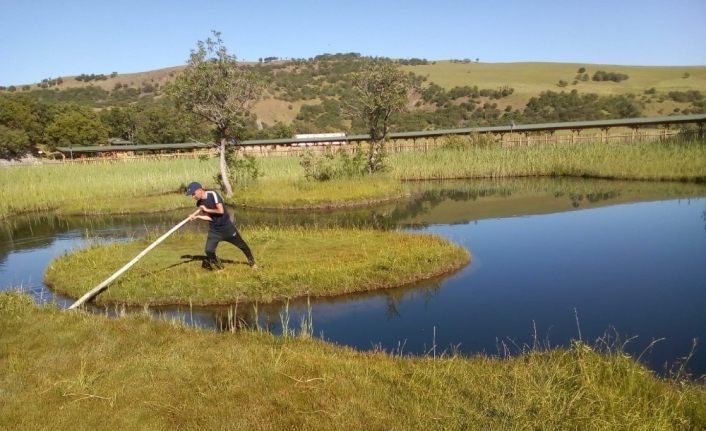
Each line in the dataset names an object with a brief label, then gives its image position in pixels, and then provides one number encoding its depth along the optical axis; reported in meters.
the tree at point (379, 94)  29.78
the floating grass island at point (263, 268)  11.10
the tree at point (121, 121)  83.81
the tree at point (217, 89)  24.81
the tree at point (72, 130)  72.69
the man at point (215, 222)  10.86
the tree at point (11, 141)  66.44
